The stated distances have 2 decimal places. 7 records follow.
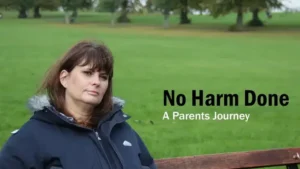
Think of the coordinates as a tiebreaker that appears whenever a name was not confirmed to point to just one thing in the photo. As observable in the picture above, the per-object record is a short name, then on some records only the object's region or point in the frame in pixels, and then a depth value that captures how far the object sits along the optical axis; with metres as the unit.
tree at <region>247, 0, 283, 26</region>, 53.18
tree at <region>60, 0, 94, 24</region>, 68.94
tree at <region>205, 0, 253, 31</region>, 51.34
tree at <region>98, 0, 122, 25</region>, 66.84
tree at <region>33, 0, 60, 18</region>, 77.56
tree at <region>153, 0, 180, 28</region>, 58.84
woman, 3.24
